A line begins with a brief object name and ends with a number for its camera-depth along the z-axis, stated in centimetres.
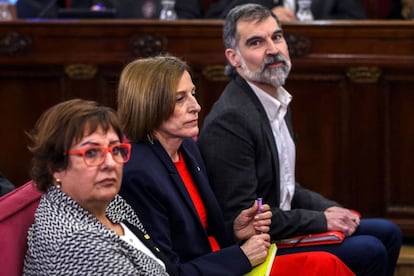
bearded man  682
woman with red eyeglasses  493
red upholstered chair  518
